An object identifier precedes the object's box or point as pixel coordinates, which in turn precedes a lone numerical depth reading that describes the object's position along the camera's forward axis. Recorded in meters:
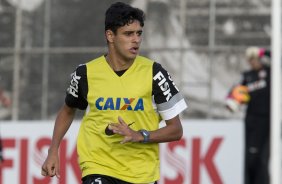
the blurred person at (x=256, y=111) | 27.91
